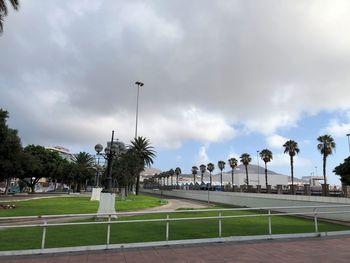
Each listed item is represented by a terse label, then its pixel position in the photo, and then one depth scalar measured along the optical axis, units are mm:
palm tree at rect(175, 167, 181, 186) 165000
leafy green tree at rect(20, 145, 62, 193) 73312
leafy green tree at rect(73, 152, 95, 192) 92081
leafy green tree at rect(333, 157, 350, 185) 67312
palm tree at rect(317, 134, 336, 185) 73062
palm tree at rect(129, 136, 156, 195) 83062
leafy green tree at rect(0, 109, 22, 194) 41750
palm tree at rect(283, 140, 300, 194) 80250
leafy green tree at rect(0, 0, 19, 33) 18225
